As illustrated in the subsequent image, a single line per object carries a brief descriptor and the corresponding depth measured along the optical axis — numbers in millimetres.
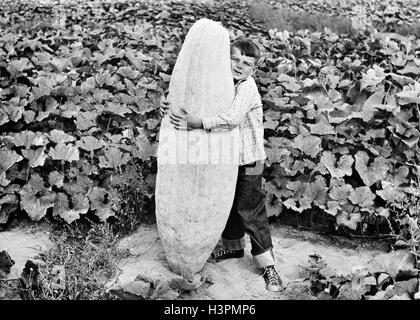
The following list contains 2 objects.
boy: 3404
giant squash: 3355
